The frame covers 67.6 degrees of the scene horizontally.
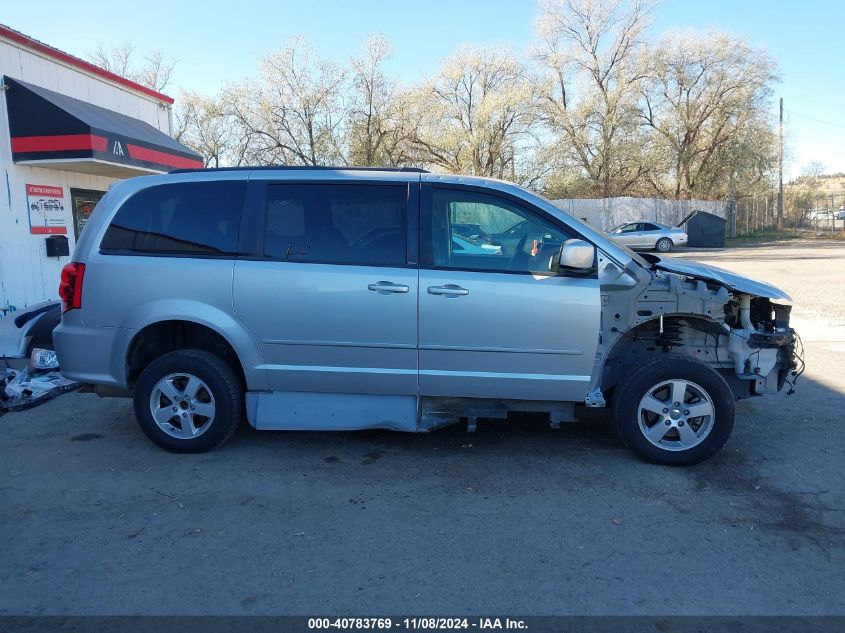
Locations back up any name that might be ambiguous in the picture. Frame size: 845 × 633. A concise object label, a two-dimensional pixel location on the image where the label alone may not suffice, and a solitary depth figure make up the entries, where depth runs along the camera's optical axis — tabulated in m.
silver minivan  4.37
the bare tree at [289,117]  30.34
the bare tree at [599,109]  36.69
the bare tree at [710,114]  36.00
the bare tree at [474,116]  33.03
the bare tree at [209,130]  31.81
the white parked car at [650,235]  29.48
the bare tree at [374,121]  30.73
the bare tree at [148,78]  39.91
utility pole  37.25
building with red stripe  9.01
